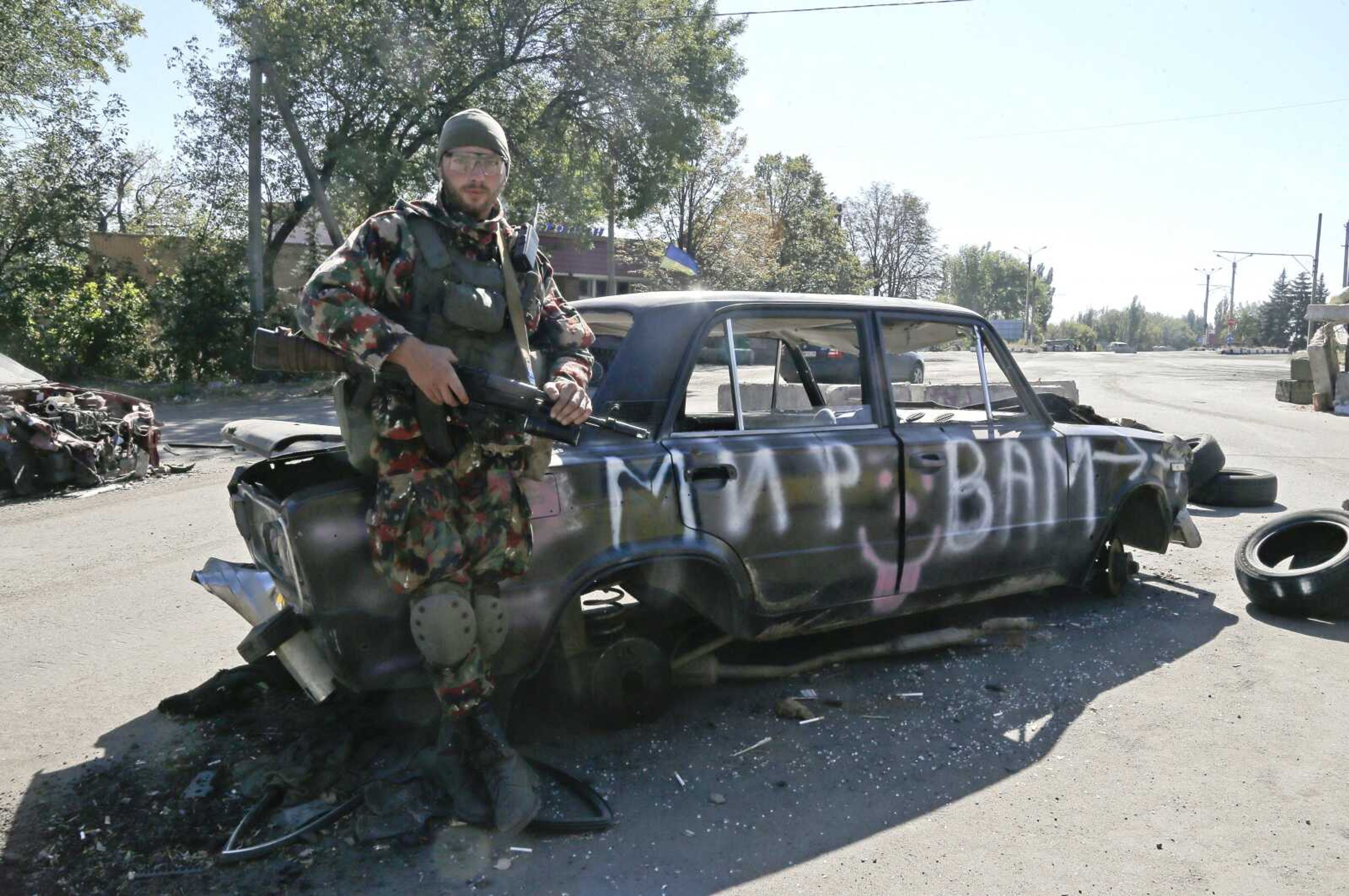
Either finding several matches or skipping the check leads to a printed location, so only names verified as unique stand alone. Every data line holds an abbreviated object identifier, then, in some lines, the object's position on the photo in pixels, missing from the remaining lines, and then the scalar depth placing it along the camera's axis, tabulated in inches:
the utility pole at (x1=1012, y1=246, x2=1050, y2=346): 3336.6
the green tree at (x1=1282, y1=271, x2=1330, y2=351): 3624.5
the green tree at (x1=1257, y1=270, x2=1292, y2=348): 3934.5
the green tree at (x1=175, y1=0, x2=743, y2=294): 743.7
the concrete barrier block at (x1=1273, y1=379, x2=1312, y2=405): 746.2
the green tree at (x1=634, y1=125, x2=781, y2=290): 1705.2
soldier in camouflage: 100.2
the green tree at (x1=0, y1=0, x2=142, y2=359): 789.9
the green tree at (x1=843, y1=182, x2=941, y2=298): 2664.9
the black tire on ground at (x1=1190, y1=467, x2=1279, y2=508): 295.4
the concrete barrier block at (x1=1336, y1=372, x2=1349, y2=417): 689.0
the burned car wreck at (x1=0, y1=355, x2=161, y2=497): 306.3
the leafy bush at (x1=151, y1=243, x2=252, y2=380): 743.1
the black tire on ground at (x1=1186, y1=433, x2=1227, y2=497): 295.9
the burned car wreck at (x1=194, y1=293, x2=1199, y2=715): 107.7
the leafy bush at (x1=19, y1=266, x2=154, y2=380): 744.3
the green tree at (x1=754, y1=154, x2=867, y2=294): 1990.7
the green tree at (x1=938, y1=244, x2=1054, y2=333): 4559.5
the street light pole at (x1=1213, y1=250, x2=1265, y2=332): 3676.2
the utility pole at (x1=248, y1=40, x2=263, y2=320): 690.2
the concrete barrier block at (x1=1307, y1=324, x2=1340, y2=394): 698.8
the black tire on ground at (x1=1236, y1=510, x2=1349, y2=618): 179.6
